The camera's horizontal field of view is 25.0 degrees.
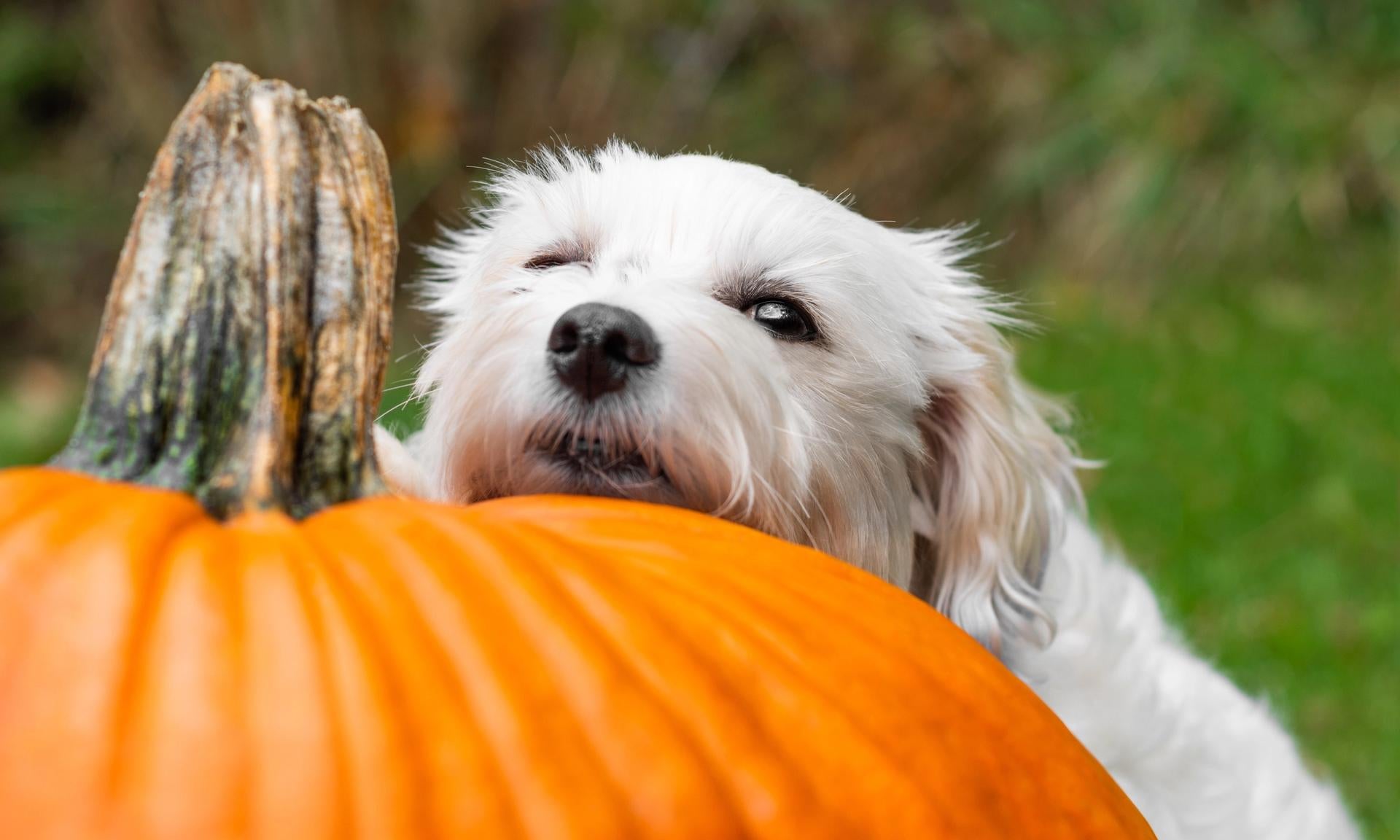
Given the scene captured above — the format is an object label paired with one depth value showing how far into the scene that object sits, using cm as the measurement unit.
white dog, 68
